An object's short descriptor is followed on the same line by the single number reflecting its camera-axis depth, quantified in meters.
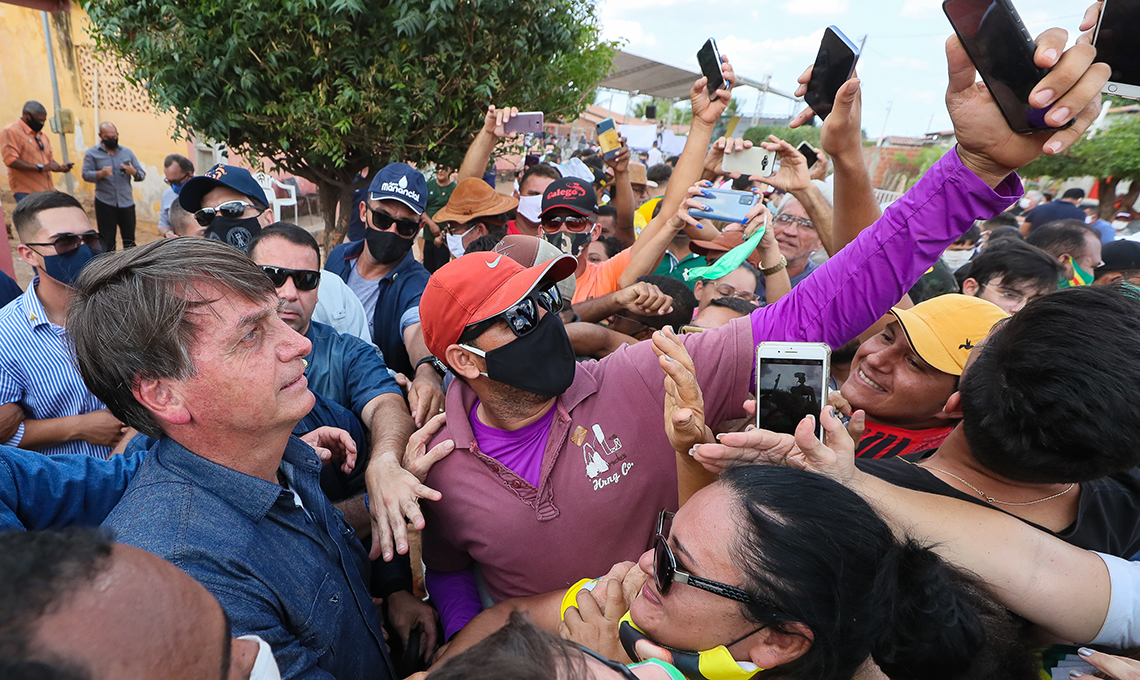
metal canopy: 18.77
